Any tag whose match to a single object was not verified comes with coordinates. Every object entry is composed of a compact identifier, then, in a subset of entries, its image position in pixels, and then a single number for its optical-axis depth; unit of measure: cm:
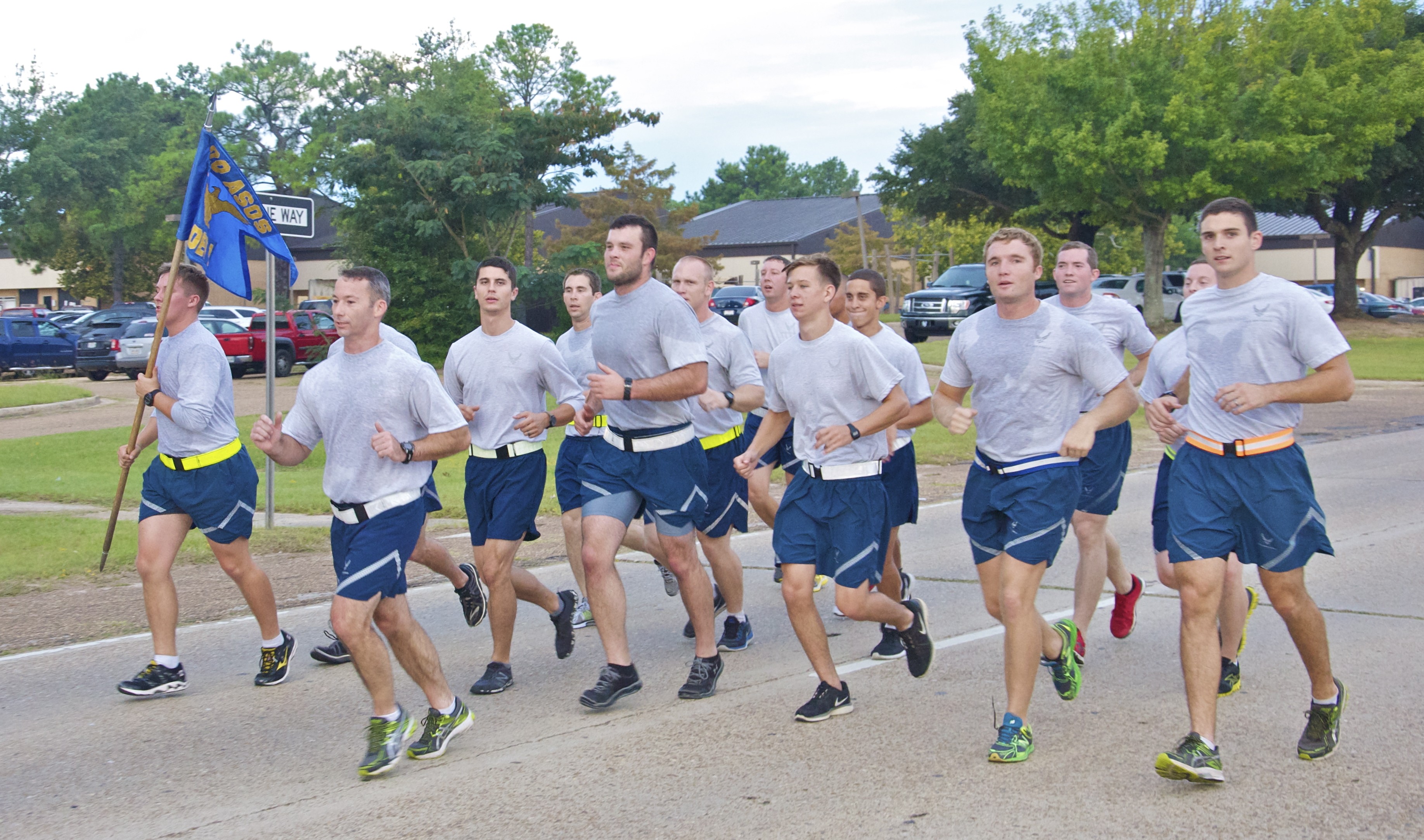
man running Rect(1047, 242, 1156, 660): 619
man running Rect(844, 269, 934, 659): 617
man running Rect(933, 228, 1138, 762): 486
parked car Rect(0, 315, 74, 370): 3014
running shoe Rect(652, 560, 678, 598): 790
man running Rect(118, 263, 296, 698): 592
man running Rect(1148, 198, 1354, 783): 456
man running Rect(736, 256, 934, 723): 530
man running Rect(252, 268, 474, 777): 479
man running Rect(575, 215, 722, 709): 572
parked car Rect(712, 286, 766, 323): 4228
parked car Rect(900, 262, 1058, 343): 3247
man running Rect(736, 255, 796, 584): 784
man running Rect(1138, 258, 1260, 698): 569
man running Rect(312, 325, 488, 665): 651
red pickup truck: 2895
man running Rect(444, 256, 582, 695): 600
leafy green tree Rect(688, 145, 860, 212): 11662
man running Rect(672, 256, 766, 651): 640
